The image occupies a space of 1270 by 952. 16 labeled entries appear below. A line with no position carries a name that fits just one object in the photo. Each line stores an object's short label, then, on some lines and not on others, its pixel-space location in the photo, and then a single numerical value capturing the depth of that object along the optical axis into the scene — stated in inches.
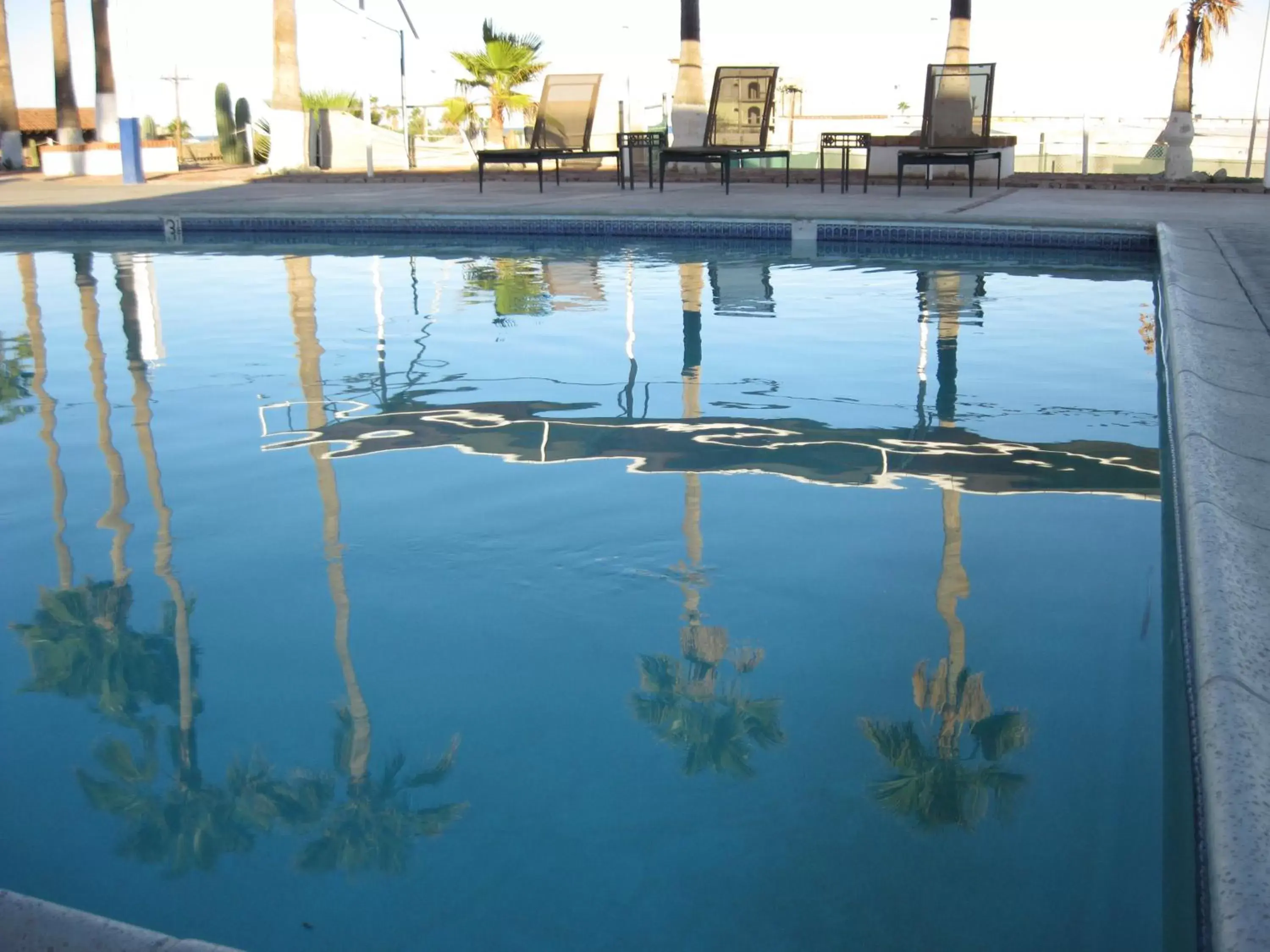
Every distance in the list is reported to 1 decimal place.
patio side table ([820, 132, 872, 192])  390.0
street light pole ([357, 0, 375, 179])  530.9
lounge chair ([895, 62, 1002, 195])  367.9
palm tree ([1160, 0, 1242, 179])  488.7
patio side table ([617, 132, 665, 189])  414.6
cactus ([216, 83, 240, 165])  861.8
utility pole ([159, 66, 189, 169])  1150.3
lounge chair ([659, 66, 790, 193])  394.0
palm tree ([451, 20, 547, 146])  866.1
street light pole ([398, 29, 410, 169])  635.5
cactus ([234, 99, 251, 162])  886.4
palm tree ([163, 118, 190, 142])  1299.2
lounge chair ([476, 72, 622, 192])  410.9
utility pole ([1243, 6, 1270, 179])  517.0
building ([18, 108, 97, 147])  1269.7
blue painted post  547.2
